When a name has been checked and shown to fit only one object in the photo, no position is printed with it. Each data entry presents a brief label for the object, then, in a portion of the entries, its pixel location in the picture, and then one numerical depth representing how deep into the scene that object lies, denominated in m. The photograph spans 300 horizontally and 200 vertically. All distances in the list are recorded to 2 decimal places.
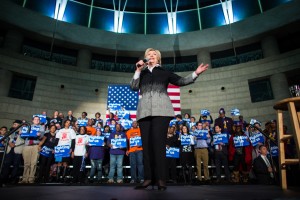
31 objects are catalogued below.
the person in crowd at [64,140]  6.18
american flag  10.98
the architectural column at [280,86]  11.75
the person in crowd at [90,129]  6.88
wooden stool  2.16
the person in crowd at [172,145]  6.15
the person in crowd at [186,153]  6.30
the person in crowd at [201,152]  6.06
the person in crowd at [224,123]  7.55
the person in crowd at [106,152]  6.94
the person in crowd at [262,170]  5.00
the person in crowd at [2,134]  5.83
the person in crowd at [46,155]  5.97
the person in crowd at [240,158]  6.33
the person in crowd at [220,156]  6.16
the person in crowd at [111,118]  8.10
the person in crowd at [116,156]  5.92
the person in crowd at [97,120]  8.03
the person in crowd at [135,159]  5.74
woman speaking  2.37
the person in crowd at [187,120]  8.33
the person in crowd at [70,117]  8.43
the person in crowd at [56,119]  8.22
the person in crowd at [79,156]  5.93
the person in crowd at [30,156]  5.63
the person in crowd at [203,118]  8.50
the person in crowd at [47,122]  8.08
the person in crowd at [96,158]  6.12
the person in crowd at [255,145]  6.30
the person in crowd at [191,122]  8.32
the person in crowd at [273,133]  5.73
